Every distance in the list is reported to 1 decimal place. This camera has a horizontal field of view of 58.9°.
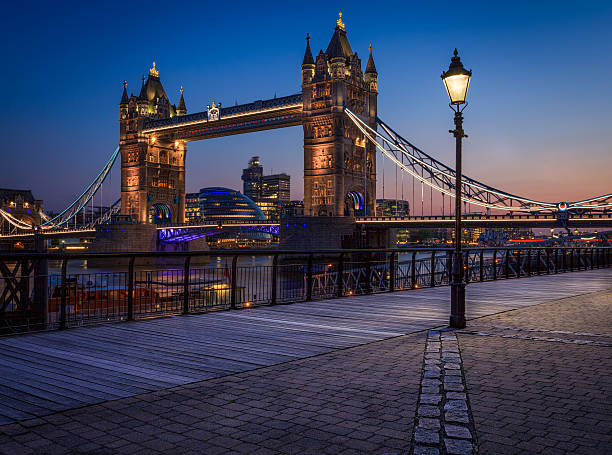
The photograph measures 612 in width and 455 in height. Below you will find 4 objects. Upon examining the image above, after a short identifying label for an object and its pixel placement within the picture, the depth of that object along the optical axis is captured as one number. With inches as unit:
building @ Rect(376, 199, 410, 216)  6440.9
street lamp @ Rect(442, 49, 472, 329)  360.2
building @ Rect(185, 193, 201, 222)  6288.4
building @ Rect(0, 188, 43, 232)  5211.6
